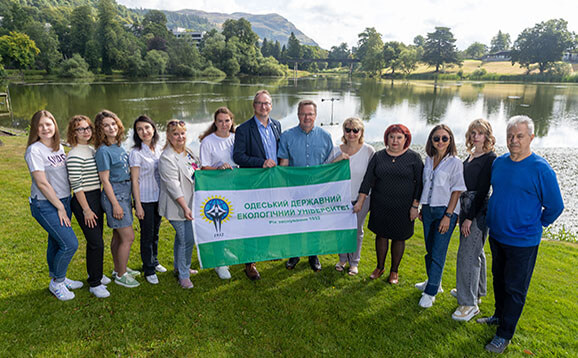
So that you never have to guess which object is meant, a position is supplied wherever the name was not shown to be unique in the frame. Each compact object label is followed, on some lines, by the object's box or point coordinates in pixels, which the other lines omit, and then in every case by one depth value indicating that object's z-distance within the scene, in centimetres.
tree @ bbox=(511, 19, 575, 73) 8838
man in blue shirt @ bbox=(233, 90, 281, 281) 485
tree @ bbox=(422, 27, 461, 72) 10400
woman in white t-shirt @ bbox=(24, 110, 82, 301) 387
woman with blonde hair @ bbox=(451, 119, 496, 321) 405
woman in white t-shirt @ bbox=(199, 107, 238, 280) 482
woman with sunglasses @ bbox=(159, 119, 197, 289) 441
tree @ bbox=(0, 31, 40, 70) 6538
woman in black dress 457
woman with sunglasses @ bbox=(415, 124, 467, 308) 426
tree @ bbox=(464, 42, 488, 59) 14238
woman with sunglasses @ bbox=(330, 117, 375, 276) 489
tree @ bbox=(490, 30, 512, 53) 16100
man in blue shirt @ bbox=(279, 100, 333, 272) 503
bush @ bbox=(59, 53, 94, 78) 6925
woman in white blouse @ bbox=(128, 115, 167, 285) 439
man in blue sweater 353
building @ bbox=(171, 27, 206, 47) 9562
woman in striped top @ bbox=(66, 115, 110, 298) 405
